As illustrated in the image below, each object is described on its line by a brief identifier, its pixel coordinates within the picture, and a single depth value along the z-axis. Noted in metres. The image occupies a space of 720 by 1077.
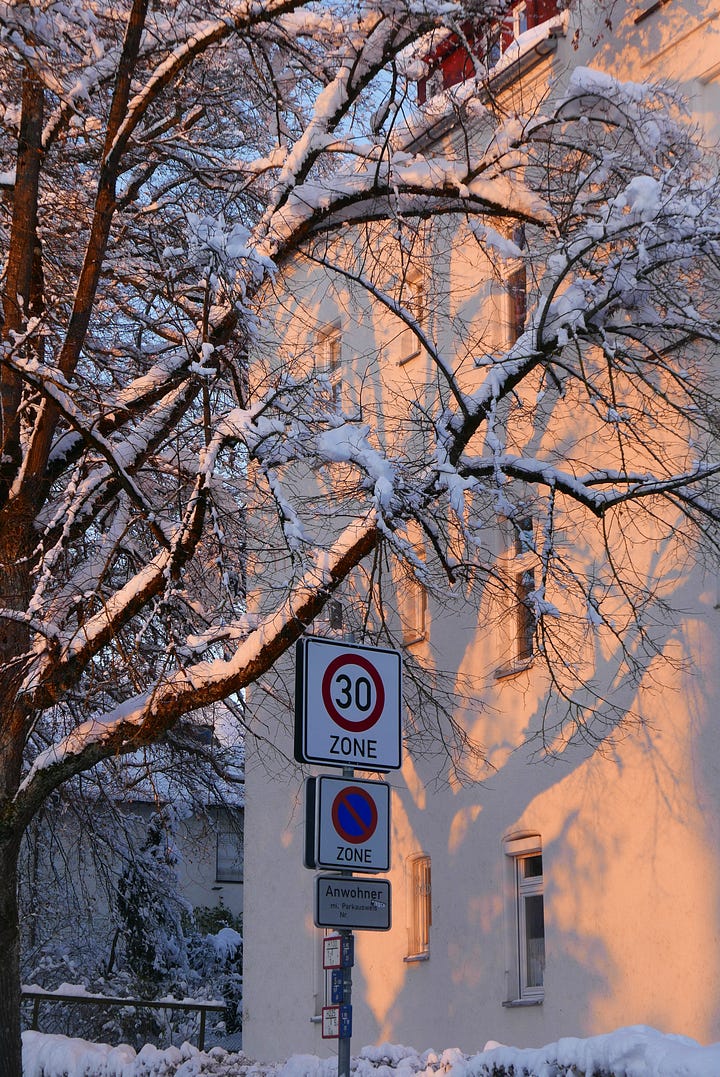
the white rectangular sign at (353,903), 14.09
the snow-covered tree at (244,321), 20.12
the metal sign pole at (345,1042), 13.37
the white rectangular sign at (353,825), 14.27
